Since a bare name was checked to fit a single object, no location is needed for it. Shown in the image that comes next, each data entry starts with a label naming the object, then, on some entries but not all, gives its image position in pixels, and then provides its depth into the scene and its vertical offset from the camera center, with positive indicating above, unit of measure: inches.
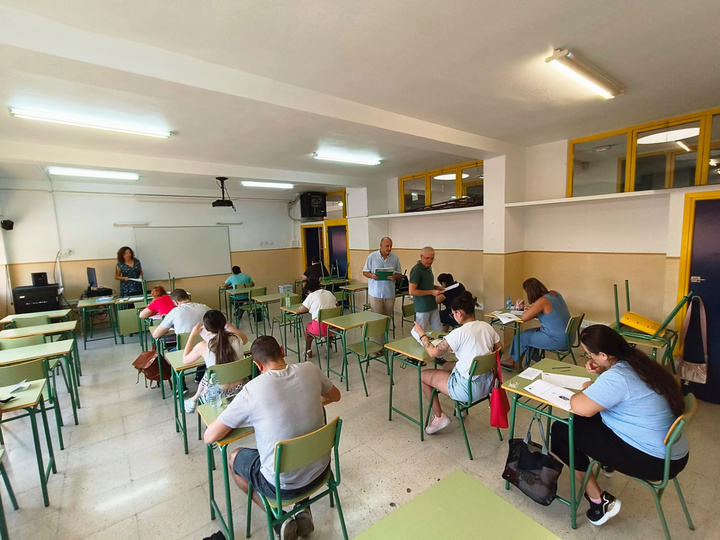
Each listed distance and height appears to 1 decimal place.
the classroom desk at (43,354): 116.4 -37.0
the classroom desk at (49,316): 178.3 -37.4
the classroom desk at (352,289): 260.7 -41.1
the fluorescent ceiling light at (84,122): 122.8 +50.6
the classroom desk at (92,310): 222.5 -46.7
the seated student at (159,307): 178.7 -33.5
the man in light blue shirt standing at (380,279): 199.9 -25.0
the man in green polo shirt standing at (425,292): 169.6 -30.0
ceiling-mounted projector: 265.3 +32.2
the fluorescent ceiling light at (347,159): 202.8 +50.1
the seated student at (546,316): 140.3 -37.1
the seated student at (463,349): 99.9 -35.9
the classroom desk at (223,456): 73.6 -51.5
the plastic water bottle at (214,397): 82.9 -39.2
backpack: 147.6 -53.9
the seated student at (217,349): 104.3 -34.0
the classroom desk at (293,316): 184.6 -46.1
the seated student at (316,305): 171.4 -35.4
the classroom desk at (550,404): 78.3 -41.4
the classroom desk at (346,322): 148.6 -39.3
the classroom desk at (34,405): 83.8 -38.9
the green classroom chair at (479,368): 96.4 -40.6
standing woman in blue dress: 265.9 -20.7
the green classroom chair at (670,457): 64.6 -46.8
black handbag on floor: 80.1 -59.5
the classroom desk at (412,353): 110.2 -40.2
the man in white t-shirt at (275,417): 66.3 -35.8
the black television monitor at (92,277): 252.2 -21.9
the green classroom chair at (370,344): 144.6 -49.5
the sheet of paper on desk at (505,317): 144.0 -39.0
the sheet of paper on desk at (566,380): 85.4 -40.5
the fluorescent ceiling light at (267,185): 274.9 +48.6
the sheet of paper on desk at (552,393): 76.0 -40.0
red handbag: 96.3 -51.4
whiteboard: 301.6 -6.4
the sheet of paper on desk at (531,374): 91.4 -40.5
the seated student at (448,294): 189.9 -35.9
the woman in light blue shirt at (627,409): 67.7 -38.5
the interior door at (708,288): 134.2 -27.3
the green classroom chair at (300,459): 61.1 -42.0
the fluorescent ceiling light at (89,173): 211.5 +50.1
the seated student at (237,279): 275.6 -31.2
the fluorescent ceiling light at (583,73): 92.1 +46.6
